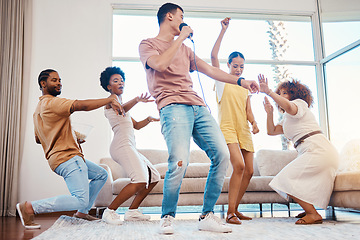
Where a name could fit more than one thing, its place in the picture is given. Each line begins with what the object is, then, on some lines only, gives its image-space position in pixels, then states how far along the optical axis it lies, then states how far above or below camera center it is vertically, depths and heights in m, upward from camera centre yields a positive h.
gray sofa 3.60 -0.40
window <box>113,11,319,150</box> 5.20 +1.45
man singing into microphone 2.10 +0.22
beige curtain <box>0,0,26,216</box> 4.30 +0.70
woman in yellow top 2.77 +0.17
